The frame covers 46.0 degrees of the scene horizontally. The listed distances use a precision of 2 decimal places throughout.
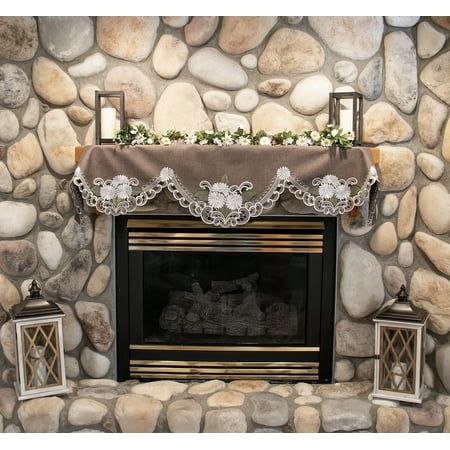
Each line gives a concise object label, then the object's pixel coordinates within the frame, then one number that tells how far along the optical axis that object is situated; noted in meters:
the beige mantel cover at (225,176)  2.33
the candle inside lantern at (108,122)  2.41
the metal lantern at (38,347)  2.34
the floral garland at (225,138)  2.34
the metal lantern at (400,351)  2.32
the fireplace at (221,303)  2.55
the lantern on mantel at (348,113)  2.39
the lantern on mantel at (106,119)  2.40
